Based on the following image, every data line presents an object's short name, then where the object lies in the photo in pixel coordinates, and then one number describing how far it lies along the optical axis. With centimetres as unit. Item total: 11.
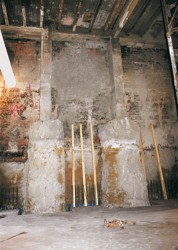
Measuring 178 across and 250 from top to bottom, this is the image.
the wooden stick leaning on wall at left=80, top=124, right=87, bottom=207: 466
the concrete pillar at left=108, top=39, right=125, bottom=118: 582
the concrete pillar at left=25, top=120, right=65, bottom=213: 413
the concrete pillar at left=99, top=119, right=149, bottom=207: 437
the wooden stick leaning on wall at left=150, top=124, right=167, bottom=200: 517
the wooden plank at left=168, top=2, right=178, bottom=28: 463
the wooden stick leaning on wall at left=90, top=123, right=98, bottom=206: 472
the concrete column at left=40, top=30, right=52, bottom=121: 552
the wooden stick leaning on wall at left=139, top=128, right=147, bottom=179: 546
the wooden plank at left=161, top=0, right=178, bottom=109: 448
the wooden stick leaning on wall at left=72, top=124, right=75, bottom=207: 486
